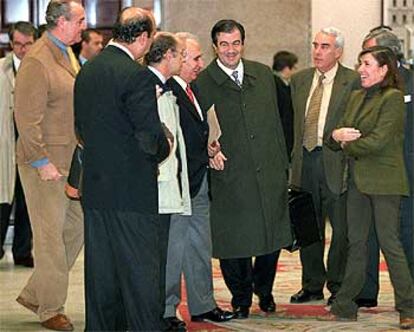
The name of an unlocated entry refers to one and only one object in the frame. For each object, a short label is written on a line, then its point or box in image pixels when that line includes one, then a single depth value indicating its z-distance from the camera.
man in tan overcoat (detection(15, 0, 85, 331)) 8.30
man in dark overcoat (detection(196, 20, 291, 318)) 8.98
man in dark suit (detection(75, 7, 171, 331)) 6.91
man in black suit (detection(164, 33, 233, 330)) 8.45
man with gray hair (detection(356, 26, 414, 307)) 9.02
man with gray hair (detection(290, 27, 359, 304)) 9.46
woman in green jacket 8.48
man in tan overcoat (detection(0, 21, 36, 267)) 11.33
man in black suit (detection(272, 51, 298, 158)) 9.29
